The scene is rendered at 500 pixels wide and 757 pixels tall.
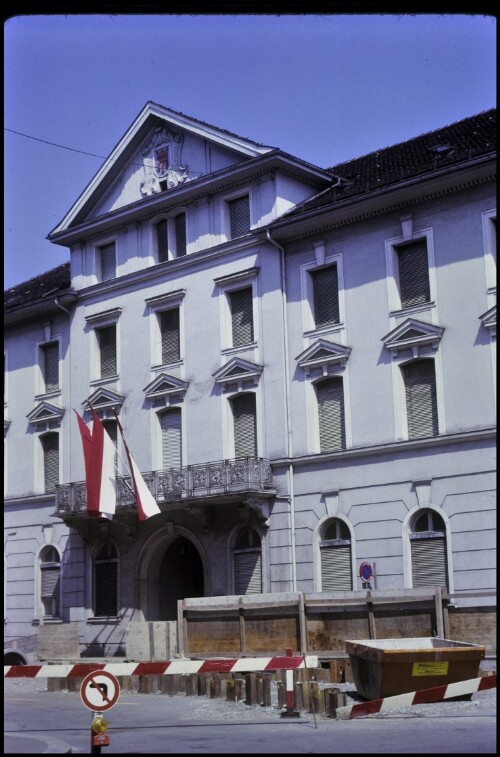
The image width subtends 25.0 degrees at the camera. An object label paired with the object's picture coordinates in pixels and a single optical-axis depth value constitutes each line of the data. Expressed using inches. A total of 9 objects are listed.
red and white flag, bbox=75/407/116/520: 1247.5
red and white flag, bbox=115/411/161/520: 1198.3
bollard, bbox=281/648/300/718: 697.0
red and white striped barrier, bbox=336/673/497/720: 655.8
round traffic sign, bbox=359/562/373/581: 1177.4
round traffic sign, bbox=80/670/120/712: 490.0
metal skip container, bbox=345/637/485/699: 735.7
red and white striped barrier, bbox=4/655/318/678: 634.2
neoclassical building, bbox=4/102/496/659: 1179.3
